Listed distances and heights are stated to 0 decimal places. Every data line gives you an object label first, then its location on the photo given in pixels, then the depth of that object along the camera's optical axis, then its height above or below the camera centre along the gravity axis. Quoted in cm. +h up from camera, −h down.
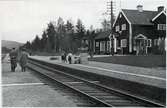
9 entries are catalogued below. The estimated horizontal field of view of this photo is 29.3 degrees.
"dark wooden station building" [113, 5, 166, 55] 4259 +270
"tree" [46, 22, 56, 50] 7881 +374
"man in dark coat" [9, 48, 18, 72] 1953 -37
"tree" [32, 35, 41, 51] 9760 +161
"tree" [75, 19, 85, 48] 7082 +425
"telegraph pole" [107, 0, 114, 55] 3859 +510
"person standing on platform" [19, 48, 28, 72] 1967 -44
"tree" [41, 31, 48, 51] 8914 +277
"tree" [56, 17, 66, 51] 7219 +382
